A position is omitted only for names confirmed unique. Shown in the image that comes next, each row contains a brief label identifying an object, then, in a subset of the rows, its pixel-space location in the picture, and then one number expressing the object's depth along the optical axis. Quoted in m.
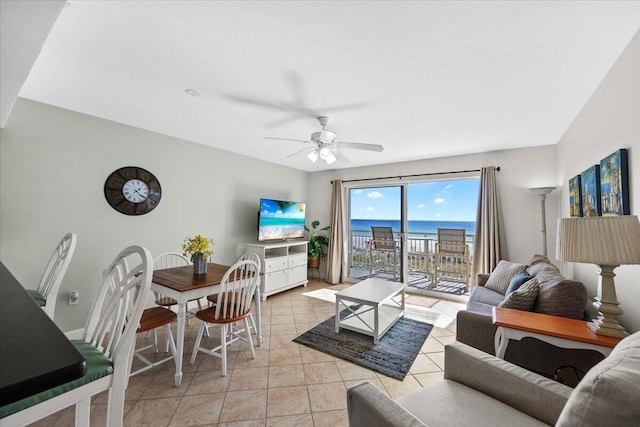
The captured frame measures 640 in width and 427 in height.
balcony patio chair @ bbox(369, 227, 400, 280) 4.94
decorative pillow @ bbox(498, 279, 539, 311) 1.86
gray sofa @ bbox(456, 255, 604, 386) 1.64
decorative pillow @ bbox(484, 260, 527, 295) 2.90
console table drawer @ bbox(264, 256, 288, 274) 4.05
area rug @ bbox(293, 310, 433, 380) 2.29
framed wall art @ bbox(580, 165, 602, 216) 1.96
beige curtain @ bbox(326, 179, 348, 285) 5.11
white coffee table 2.70
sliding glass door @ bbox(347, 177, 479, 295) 4.55
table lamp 1.23
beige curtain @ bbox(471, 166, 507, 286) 3.68
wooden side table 1.33
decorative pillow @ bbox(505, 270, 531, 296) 2.34
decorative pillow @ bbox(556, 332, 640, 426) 0.59
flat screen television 4.33
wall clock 2.87
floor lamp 3.23
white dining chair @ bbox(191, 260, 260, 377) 2.11
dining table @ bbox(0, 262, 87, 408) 0.40
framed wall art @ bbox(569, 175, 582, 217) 2.40
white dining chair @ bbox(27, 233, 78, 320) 1.66
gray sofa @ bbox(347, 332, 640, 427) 0.62
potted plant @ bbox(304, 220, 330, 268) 5.17
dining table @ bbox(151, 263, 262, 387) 1.98
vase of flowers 2.48
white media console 4.04
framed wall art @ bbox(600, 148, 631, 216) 1.57
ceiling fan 2.55
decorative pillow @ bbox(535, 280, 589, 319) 1.68
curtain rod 3.99
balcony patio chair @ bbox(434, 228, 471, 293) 4.46
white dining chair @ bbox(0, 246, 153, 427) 0.88
